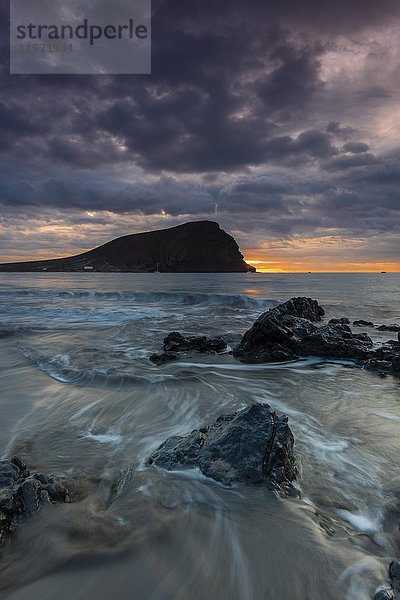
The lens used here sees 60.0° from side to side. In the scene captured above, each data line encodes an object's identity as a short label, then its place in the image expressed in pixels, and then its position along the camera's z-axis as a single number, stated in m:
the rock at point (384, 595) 2.39
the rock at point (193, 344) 11.78
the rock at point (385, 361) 9.18
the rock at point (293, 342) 10.81
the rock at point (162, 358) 10.41
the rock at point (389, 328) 16.89
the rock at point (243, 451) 3.86
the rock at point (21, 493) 3.12
